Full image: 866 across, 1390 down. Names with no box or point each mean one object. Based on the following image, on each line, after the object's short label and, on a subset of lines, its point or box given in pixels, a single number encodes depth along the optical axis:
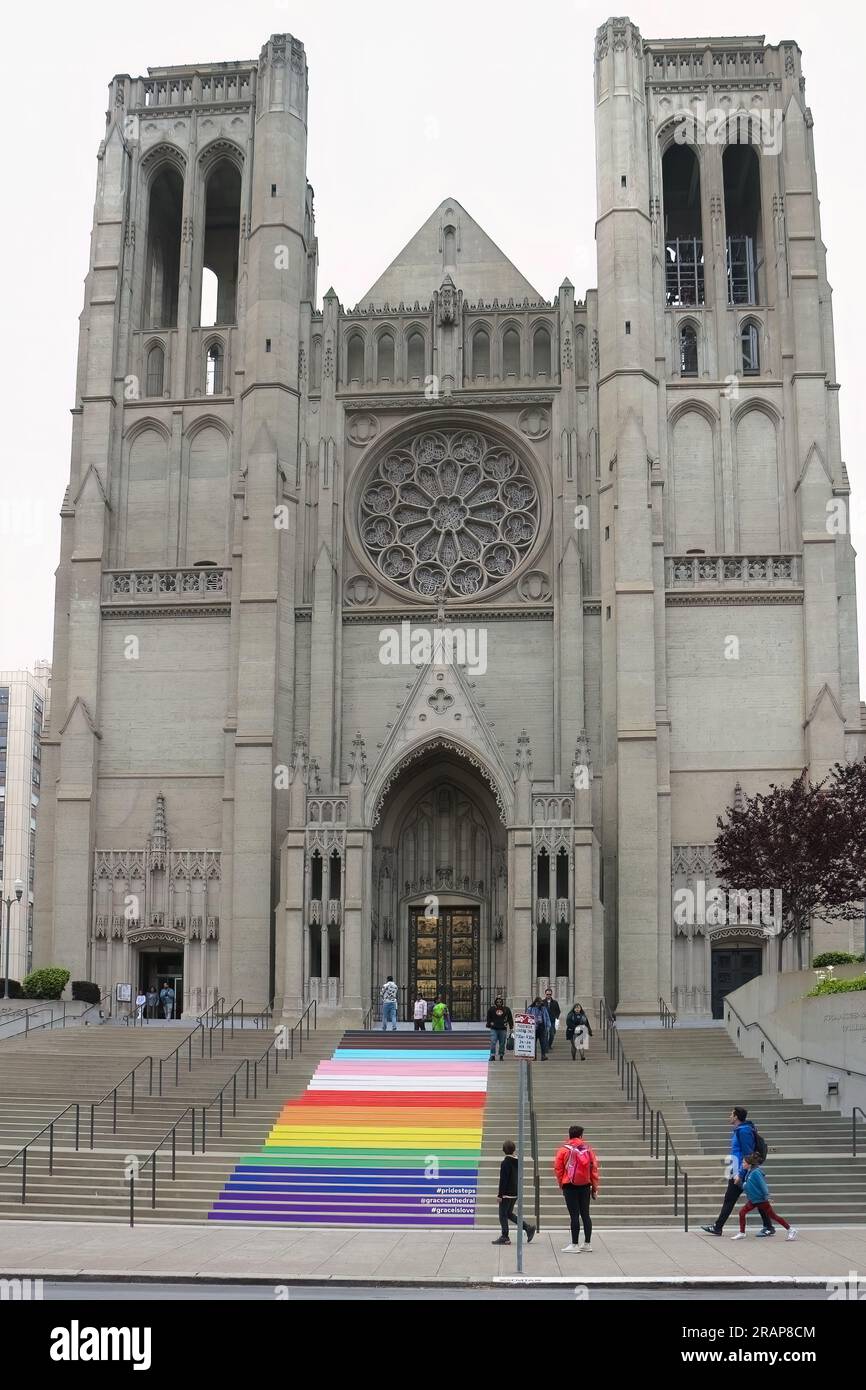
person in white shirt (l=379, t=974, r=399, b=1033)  36.50
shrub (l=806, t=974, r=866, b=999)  25.56
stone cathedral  39.69
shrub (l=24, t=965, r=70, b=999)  38.44
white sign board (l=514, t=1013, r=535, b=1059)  17.08
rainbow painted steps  21.25
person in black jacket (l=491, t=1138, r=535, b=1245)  18.00
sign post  17.05
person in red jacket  17.09
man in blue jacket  18.61
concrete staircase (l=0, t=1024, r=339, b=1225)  21.77
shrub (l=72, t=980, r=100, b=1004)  39.70
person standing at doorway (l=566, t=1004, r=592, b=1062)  31.31
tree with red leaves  31.97
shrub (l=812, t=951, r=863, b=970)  33.84
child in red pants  18.38
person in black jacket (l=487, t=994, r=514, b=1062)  31.50
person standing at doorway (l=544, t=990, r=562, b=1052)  32.16
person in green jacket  35.88
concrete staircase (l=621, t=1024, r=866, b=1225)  21.52
